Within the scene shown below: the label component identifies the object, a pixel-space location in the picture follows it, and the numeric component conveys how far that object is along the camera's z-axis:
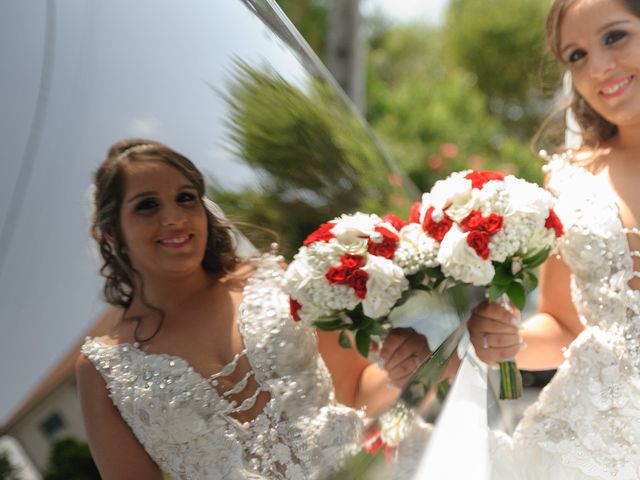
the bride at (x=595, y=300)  1.68
